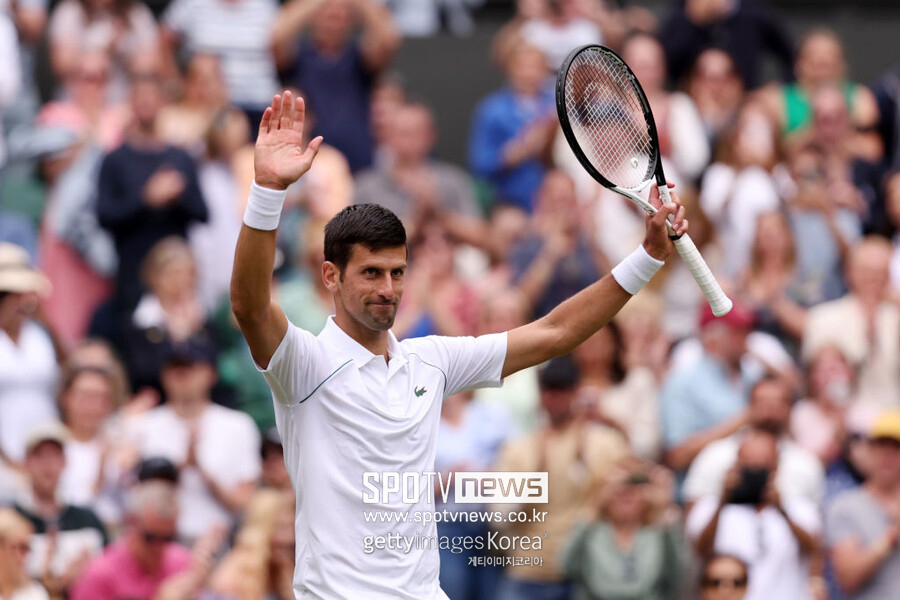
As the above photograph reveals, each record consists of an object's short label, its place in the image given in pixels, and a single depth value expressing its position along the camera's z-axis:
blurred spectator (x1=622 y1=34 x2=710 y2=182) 23.11
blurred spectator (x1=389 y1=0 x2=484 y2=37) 26.55
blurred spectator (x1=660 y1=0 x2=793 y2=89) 24.75
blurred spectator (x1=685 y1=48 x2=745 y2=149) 23.84
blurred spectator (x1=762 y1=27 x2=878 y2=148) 24.06
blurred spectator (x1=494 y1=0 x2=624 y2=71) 24.27
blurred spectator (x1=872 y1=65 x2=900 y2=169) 24.41
